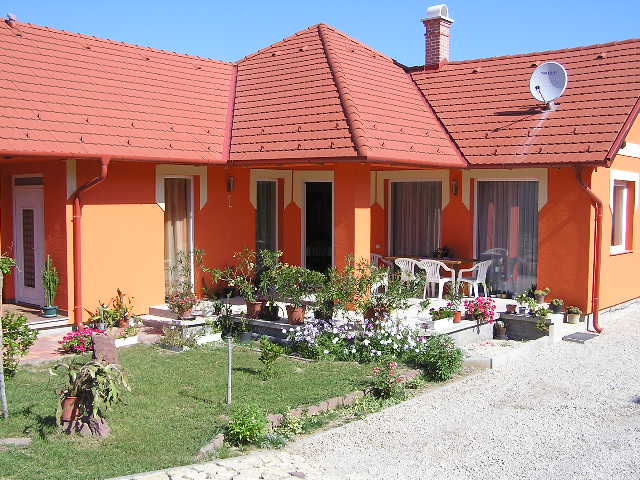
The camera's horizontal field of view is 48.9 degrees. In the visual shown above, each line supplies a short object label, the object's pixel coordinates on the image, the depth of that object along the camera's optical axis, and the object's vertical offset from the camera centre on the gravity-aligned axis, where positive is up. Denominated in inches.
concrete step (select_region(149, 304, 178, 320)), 484.3 -68.9
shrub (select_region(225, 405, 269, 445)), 269.1 -82.7
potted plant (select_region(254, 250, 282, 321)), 439.5 -45.0
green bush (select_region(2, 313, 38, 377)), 348.8 -65.4
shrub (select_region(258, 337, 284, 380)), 364.2 -73.7
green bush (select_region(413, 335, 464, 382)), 372.8 -78.7
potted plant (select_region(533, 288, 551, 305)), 501.4 -56.8
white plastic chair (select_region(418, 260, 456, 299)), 522.0 -43.4
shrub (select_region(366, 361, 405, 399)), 335.6 -82.1
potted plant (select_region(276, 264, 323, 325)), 425.7 -41.9
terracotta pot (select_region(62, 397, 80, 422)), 267.0 -74.2
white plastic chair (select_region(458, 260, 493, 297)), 522.6 -45.9
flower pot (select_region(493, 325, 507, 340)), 477.4 -80.3
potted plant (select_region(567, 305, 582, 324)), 487.8 -69.0
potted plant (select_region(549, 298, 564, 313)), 493.4 -63.5
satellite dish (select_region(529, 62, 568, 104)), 532.4 +102.0
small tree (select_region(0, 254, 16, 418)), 287.7 -74.6
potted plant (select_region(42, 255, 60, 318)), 457.7 -47.2
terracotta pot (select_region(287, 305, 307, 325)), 437.4 -63.0
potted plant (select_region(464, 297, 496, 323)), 467.8 -63.1
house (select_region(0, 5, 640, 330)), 465.4 +35.5
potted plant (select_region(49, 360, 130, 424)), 263.6 -67.5
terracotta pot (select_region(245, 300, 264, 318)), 458.6 -61.7
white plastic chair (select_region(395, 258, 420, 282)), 528.6 -38.0
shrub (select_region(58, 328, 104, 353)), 405.1 -75.2
